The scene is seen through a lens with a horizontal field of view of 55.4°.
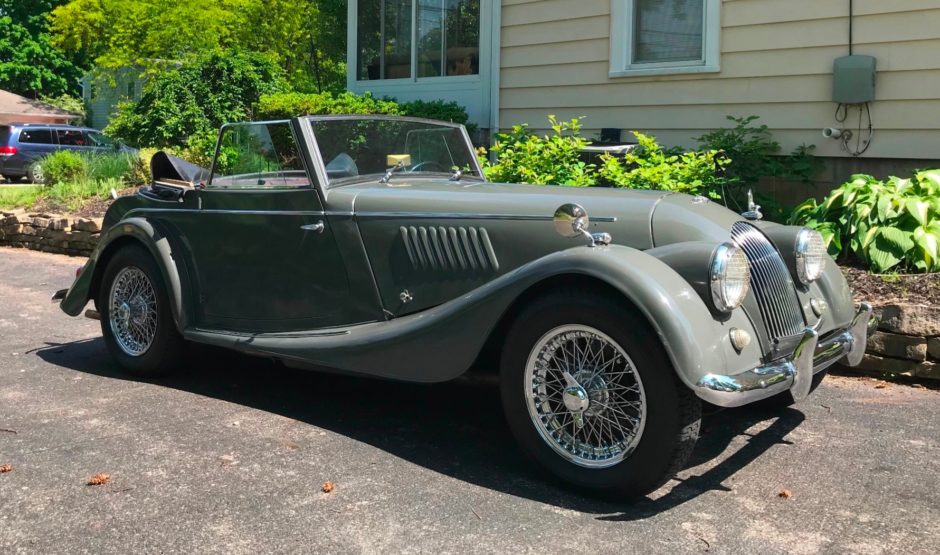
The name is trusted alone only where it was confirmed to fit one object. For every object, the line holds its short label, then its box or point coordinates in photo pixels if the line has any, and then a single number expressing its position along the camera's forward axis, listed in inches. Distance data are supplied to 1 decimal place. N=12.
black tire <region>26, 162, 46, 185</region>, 617.4
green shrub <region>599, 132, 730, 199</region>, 274.7
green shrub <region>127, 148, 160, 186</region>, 527.8
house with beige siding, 290.4
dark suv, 948.6
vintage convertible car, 134.9
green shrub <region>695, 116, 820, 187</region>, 306.5
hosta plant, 239.6
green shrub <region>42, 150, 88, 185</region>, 570.6
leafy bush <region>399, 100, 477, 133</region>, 408.2
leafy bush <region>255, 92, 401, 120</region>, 416.2
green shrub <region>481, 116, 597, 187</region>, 293.3
